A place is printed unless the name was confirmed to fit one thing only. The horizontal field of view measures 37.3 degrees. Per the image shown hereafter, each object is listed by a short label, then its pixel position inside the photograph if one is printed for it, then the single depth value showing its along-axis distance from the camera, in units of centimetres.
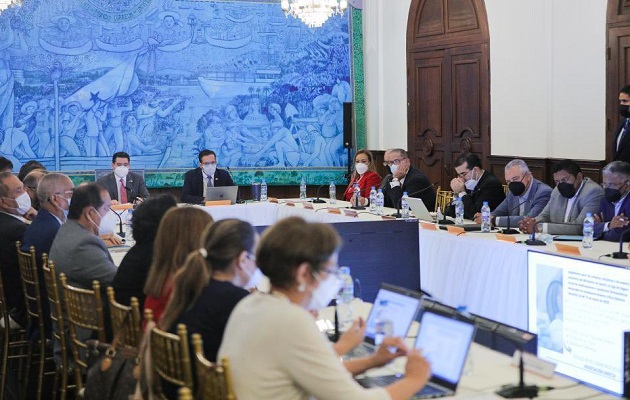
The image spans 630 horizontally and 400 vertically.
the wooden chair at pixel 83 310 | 387
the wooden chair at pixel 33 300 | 480
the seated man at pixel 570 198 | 674
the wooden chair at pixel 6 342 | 529
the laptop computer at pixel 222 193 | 909
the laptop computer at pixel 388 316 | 314
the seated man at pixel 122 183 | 910
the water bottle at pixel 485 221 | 660
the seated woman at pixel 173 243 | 331
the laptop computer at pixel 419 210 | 729
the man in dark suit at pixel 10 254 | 547
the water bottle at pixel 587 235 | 568
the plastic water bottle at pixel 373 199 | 824
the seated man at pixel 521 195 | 726
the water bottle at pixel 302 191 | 979
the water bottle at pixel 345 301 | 383
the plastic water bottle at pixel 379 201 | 814
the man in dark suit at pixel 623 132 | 736
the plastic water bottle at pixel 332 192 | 919
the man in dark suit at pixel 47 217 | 514
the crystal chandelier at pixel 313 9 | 1019
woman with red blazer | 938
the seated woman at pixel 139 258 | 391
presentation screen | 306
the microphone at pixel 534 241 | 584
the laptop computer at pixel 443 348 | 267
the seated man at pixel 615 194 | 615
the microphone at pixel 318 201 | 914
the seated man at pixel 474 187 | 785
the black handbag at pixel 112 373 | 315
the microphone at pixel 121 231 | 727
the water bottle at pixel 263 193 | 958
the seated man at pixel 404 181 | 857
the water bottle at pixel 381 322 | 328
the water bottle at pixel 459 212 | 711
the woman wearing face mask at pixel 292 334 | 231
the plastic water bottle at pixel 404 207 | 770
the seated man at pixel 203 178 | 957
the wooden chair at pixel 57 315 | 426
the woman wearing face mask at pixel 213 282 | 286
